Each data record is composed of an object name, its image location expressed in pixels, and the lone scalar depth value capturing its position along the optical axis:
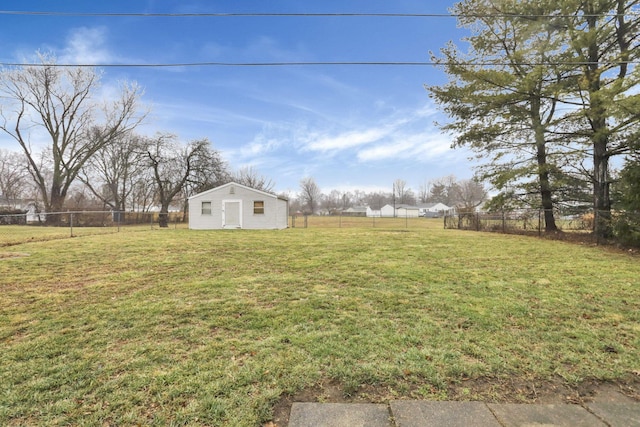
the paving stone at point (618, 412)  1.61
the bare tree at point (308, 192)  69.25
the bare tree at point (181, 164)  26.28
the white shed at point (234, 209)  17.48
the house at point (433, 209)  62.34
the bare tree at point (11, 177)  34.61
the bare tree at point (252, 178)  43.95
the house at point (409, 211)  63.53
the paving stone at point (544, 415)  1.60
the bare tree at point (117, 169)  29.30
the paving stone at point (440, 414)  1.59
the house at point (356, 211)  68.88
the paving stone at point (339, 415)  1.59
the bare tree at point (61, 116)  24.98
